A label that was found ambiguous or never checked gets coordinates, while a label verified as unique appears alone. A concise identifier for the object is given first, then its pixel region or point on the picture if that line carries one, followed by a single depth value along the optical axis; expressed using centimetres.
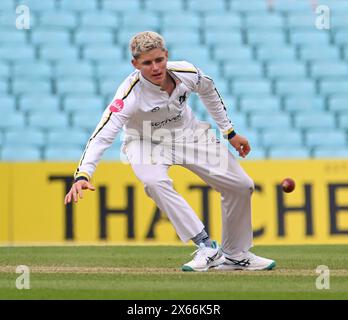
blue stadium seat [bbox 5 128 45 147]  1668
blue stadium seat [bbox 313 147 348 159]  1662
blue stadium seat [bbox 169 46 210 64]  1820
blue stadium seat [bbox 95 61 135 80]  1805
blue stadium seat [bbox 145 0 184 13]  1922
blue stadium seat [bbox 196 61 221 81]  1814
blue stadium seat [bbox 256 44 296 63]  1873
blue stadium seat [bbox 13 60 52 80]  1797
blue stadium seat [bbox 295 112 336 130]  1753
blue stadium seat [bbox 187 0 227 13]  1930
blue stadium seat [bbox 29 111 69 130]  1703
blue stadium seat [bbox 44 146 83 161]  1623
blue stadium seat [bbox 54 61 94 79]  1805
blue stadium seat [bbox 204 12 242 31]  1903
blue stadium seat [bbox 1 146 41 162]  1642
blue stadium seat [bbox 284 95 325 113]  1792
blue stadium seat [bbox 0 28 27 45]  1844
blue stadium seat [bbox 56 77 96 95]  1773
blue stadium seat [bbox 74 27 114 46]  1861
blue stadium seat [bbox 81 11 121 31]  1883
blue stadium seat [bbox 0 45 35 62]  1822
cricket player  882
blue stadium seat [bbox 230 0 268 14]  1931
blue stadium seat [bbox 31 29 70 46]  1850
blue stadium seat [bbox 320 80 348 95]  1838
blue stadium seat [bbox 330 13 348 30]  1934
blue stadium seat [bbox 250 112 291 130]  1734
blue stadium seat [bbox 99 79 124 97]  1759
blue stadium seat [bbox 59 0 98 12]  1908
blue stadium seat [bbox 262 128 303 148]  1700
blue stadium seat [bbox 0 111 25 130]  1702
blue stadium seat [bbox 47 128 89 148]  1661
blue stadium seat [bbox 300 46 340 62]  1889
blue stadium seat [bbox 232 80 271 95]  1802
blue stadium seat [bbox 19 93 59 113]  1739
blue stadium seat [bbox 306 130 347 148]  1719
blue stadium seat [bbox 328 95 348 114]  1800
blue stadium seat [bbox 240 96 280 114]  1767
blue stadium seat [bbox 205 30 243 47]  1891
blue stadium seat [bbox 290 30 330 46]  1911
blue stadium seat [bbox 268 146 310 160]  1652
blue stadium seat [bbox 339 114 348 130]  1769
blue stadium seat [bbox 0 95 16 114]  1736
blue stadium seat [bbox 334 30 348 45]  1920
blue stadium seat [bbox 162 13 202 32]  1891
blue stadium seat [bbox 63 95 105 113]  1731
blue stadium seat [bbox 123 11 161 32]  1878
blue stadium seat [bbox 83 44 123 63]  1842
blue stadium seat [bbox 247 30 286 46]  1895
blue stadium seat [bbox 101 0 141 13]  1917
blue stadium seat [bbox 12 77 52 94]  1770
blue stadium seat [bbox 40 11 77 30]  1875
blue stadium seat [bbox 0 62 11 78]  1794
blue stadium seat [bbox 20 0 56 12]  1893
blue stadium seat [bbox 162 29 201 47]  1862
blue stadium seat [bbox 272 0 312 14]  1944
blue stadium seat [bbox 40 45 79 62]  1834
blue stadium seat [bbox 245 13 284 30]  1911
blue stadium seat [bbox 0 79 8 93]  1772
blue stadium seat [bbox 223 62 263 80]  1830
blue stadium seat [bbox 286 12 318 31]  1923
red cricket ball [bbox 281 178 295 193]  955
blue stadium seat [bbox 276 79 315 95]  1816
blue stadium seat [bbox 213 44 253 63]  1864
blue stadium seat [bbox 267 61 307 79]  1844
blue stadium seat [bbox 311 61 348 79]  1859
